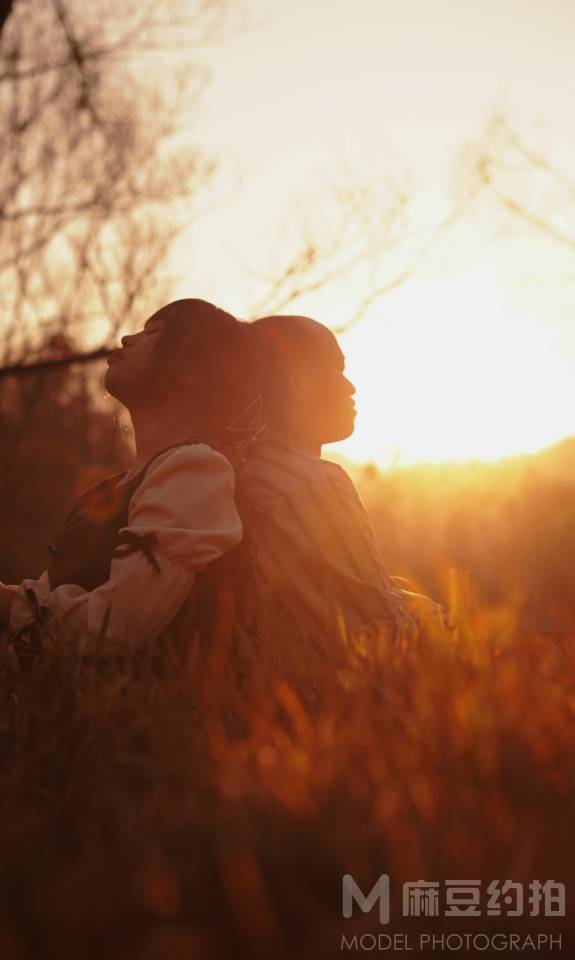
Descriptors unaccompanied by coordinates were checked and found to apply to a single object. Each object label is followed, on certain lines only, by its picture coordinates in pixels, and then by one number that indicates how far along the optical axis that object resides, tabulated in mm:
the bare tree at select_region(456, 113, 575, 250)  7848
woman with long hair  2311
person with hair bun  2705
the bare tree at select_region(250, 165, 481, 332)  6328
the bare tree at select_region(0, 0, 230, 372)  7246
